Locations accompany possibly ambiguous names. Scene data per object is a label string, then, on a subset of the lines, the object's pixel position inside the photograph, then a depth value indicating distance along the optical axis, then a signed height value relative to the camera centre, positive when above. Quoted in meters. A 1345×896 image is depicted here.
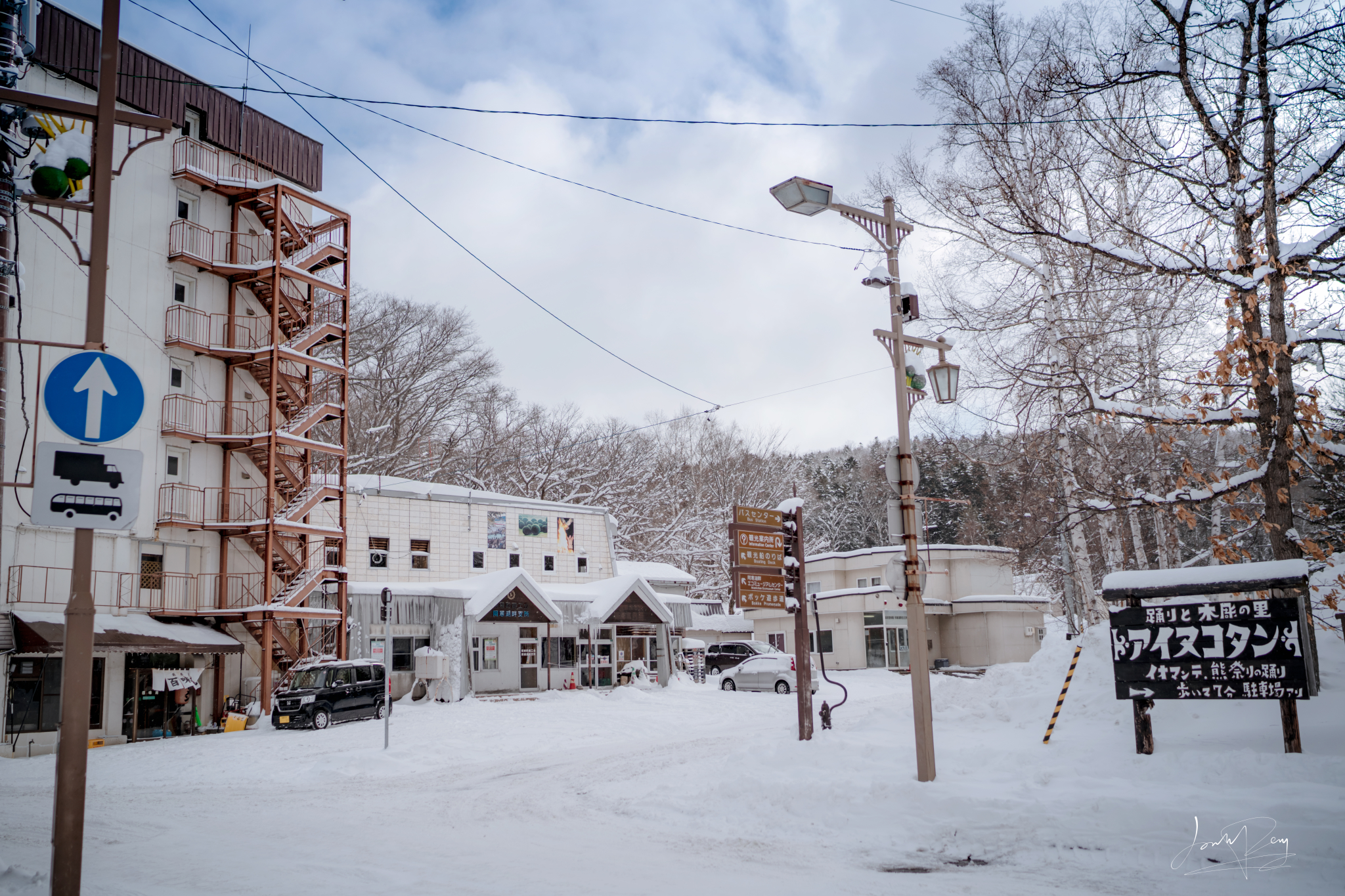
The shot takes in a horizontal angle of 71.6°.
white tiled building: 32.25 +2.60
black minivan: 22.88 -2.19
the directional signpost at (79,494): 5.88 +0.79
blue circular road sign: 6.02 +1.41
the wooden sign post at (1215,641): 10.37 -0.66
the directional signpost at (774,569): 16.66 +0.50
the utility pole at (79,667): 5.83 -0.33
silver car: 32.66 -2.70
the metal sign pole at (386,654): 17.77 -0.93
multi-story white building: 22.95 +5.71
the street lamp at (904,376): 11.17 +2.76
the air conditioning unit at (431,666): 29.59 -1.90
